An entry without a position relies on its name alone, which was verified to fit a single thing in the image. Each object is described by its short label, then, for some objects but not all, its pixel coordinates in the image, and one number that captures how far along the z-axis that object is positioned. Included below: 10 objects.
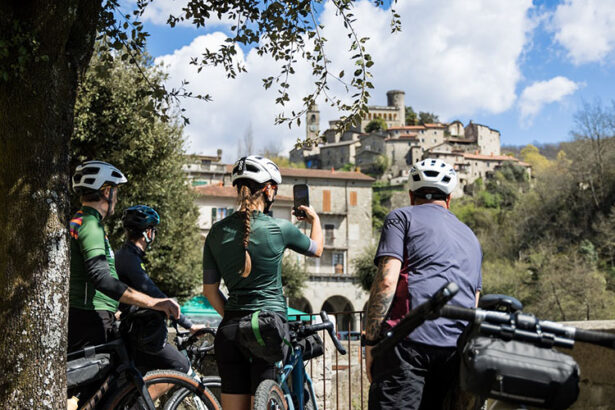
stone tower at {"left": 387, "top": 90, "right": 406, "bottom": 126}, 143.75
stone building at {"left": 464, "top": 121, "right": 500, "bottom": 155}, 133.75
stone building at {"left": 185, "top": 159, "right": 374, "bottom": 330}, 56.78
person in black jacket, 4.21
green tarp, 20.33
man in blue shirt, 3.04
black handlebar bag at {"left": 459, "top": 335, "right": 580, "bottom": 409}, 2.09
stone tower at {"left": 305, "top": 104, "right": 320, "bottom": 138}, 134.62
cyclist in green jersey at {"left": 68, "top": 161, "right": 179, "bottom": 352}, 3.98
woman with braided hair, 3.69
